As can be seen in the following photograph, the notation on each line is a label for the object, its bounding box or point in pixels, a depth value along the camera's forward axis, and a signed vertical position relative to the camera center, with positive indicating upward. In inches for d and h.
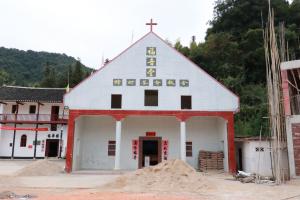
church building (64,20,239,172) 513.6 +74.9
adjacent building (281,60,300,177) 406.9 +52.8
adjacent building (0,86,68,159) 845.6 +39.1
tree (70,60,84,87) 1283.5 +331.8
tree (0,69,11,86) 1383.2 +346.8
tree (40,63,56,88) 1303.5 +304.9
